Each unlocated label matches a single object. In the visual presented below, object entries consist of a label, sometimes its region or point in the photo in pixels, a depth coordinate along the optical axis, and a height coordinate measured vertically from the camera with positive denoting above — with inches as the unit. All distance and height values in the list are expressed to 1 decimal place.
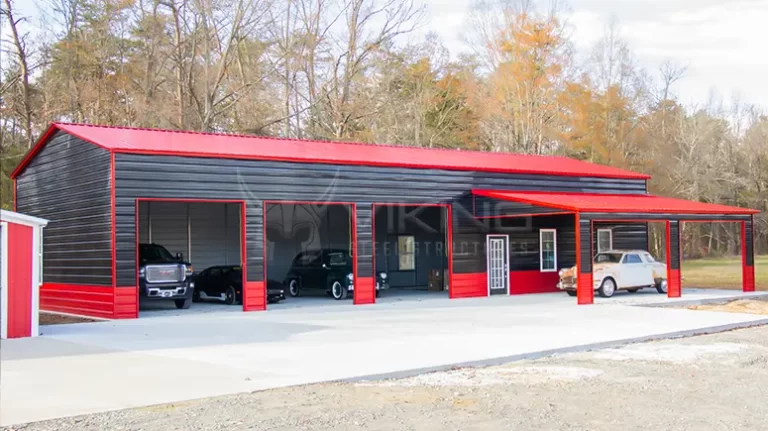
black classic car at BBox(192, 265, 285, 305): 898.1 -38.3
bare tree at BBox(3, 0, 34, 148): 1354.6 +285.7
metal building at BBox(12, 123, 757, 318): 770.8 +45.7
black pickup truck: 818.3 -27.2
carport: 855.1 +30.5
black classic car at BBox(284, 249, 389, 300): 970.7 -30.8
